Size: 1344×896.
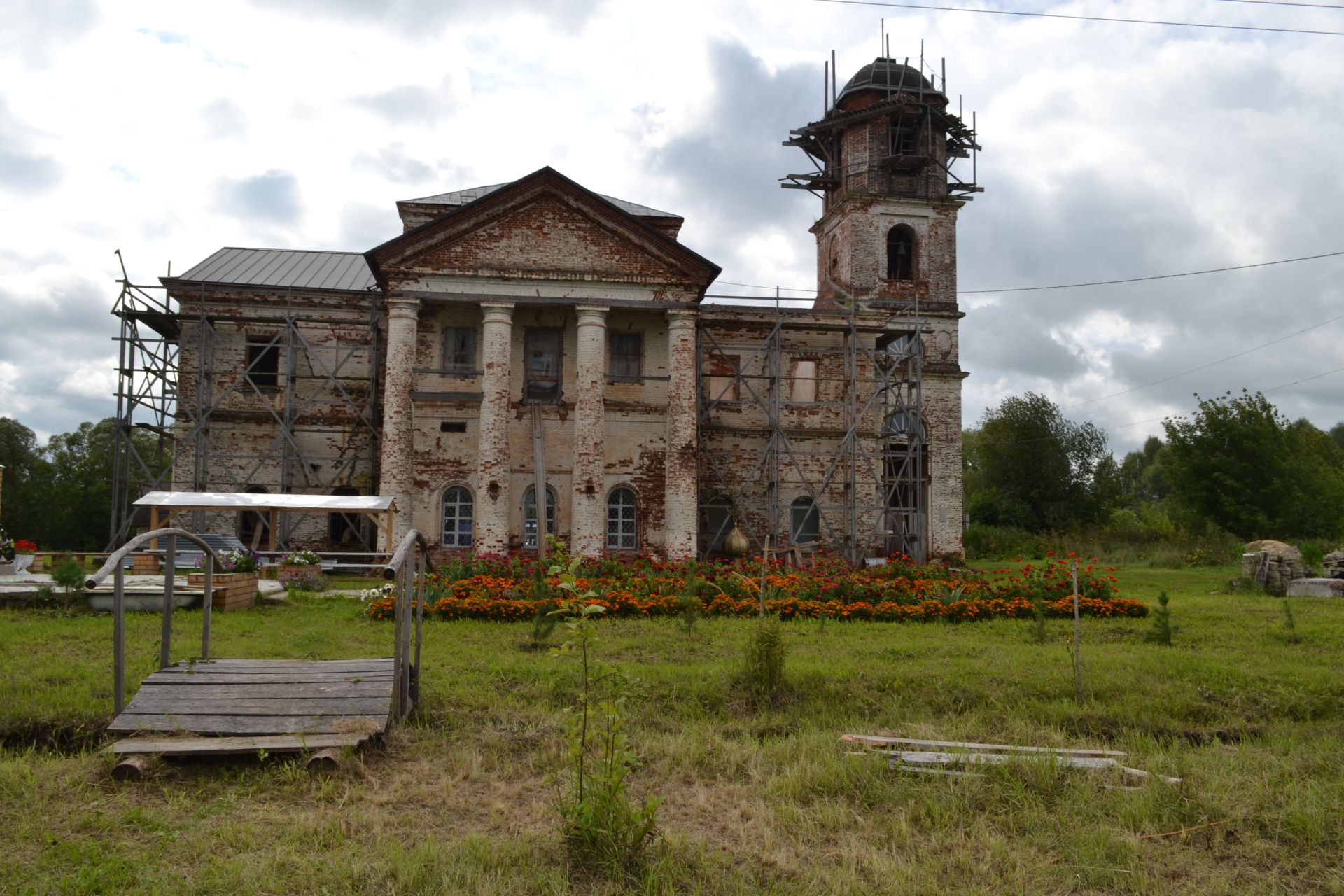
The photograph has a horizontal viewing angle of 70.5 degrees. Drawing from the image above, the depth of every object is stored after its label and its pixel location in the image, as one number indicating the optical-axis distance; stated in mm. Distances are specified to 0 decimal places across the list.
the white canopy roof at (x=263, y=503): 19453
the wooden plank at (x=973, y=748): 6973
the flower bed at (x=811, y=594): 14453
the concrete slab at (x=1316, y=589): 18344
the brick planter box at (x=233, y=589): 14359
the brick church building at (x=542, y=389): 22484
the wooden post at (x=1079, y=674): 8930
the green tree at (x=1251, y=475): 30969
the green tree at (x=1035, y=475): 43781
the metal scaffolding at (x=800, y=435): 24703
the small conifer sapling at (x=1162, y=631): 11953
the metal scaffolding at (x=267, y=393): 23578
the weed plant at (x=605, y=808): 5105
